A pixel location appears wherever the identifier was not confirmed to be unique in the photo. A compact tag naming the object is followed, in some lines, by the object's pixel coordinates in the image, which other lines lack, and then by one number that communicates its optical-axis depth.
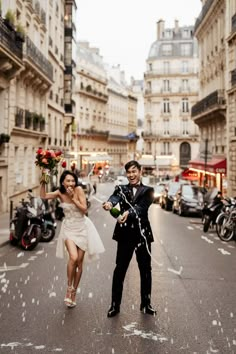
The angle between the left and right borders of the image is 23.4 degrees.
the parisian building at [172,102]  76.00
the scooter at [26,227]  12.98
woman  7.07
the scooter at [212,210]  16.83
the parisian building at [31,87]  23.06
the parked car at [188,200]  24.72
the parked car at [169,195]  29.00
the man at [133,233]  6.67
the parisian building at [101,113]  73.88
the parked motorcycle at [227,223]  14.95
